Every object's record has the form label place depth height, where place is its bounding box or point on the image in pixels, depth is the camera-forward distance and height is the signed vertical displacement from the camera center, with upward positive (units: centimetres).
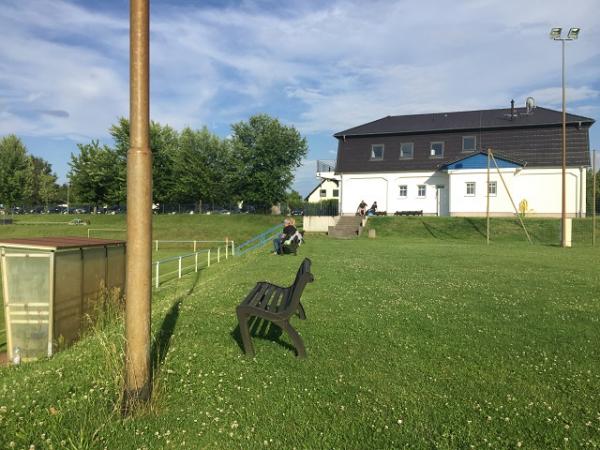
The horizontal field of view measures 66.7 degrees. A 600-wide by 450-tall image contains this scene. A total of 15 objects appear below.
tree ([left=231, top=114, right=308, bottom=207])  5375 +693
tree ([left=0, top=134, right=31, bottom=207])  5891 +560
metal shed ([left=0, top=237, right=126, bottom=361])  646 -116
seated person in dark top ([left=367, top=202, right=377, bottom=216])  4022 +47
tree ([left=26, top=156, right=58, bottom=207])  7550 +427
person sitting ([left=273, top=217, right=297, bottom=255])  1717 -64
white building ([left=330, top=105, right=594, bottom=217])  3675 +452
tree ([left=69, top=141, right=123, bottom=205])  5603 +488
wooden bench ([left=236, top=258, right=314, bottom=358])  483 -105
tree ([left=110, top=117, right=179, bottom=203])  5628 +687
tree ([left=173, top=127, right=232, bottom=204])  5650 +585
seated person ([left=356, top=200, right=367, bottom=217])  3536 +42
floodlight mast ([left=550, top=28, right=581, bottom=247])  2598 +1019
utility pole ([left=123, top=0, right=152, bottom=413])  357 +11
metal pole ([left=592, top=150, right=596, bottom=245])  2520 +298
